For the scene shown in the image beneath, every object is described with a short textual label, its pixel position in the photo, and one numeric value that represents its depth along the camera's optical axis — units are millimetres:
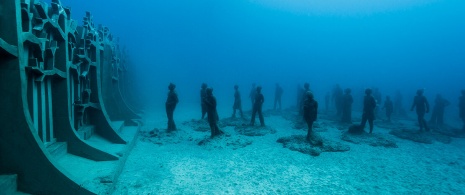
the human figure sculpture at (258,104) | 14477
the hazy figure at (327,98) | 25772
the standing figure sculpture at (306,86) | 17389
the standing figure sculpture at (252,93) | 22144
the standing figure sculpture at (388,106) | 18000
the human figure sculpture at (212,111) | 11117
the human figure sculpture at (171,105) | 12984
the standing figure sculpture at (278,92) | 24641
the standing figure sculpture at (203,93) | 15895
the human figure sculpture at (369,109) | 12930
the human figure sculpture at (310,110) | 10617
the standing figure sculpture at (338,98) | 20152
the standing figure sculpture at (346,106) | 16438
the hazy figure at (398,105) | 23808
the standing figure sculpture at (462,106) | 15508
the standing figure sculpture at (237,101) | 18297
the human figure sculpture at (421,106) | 14055
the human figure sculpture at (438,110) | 17672
